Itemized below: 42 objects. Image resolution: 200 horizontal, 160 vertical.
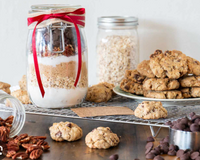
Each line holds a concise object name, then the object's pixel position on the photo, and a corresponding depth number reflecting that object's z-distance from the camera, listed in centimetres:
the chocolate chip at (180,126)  71
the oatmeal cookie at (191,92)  83
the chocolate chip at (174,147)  71
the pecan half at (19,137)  74
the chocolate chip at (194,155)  69
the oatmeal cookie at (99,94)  87
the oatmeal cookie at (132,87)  86
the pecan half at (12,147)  72
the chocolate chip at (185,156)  69
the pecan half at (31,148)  71
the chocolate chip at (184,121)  71
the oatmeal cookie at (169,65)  82
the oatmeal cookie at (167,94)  82
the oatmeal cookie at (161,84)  82
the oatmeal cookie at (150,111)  76
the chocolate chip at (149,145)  72
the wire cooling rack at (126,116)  76
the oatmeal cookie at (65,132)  76
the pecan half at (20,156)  70
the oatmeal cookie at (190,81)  83
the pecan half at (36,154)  70
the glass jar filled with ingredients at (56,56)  81
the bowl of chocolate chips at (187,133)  71
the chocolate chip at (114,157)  69
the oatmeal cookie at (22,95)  87
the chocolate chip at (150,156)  70
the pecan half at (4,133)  74
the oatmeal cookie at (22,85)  90
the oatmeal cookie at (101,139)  73
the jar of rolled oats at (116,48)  98
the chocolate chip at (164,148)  71
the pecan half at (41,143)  73
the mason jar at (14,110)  77
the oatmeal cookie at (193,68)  83
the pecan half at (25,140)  74
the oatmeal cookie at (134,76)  86
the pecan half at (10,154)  71
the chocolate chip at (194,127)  70
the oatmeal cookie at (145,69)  84
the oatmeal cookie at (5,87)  89
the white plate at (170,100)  81
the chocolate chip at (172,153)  71
